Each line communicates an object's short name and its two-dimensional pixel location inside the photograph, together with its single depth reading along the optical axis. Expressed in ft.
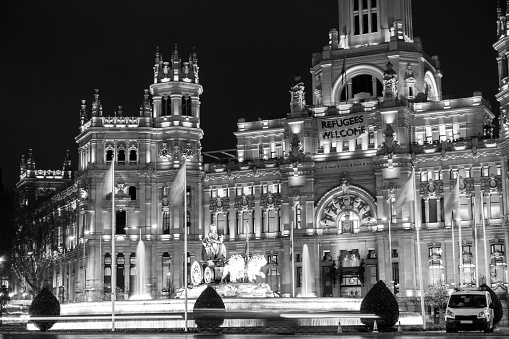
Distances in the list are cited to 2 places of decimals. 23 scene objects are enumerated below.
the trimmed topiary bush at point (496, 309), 216.78
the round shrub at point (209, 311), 195.42
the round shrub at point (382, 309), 194.70
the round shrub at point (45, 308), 215.51
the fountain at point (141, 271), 409.90
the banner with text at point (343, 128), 405.80
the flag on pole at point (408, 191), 269.03
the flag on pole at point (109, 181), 224.39
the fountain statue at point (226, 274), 290.97
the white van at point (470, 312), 191.21
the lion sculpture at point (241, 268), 293.84
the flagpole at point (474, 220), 316.81
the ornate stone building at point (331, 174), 383.04
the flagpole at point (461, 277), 366.49
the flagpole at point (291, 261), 390.83
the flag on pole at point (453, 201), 297.74
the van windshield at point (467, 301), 195.52
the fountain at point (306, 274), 398.01
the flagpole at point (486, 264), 306.00
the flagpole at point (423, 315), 207.16
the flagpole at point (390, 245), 374.43
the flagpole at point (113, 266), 205.10
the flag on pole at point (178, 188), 229.66
